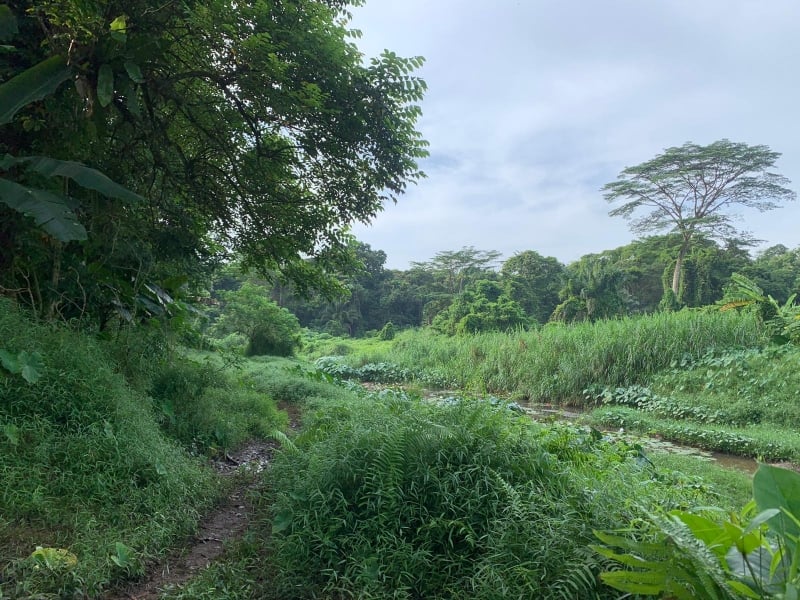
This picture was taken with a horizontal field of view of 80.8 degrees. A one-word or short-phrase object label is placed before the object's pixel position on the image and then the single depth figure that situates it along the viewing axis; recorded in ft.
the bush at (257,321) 57.82
